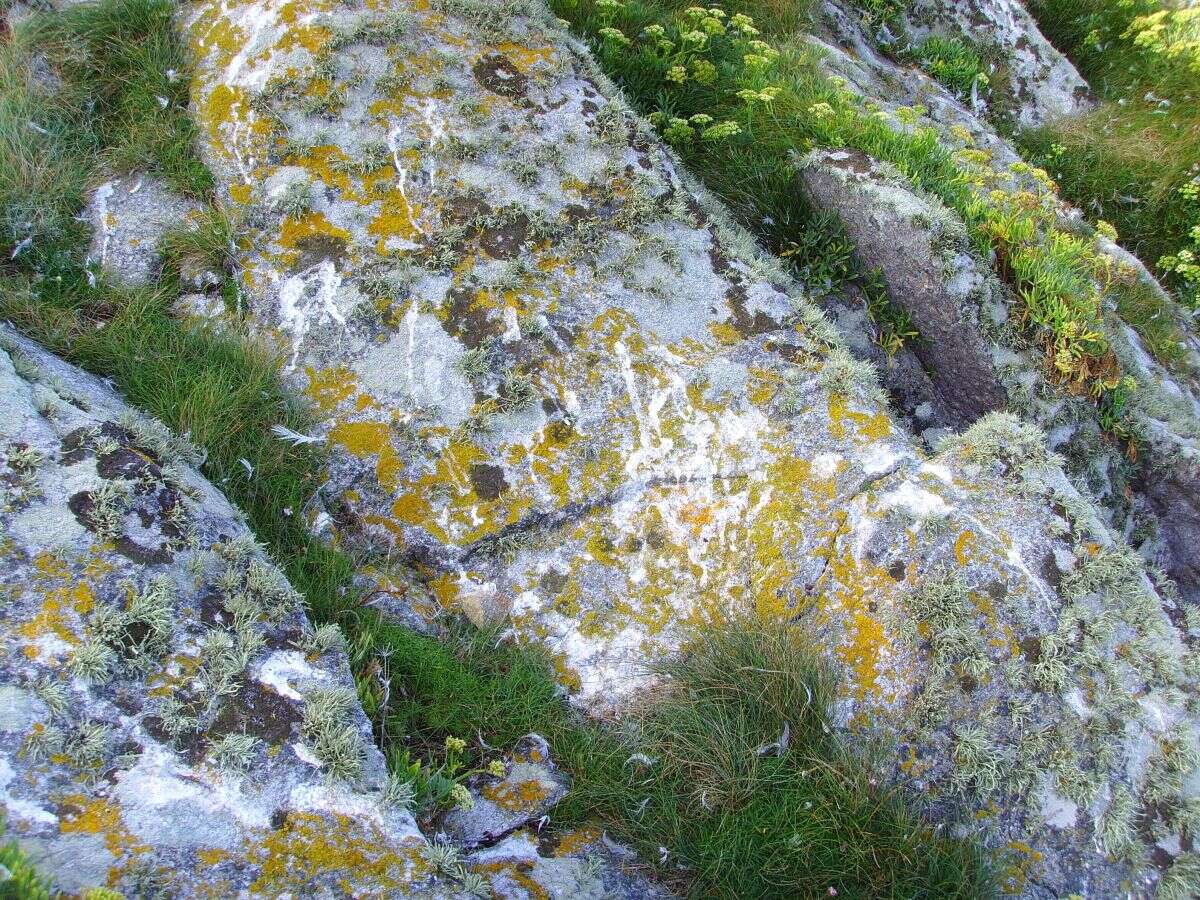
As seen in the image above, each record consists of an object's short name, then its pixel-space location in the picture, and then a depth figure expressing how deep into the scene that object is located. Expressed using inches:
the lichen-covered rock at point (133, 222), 180.9
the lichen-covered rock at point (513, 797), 128.3
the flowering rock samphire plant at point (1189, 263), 281.7
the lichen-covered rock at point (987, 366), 208.1
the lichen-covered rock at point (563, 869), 122.5
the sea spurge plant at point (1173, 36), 317.4
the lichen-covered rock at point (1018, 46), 339.3
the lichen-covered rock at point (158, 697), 101.1
